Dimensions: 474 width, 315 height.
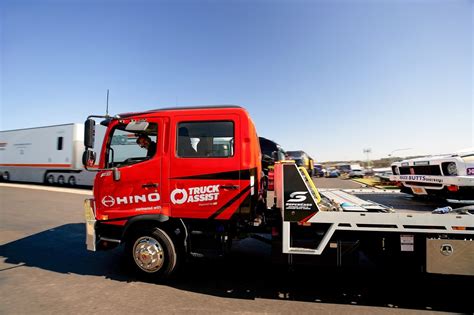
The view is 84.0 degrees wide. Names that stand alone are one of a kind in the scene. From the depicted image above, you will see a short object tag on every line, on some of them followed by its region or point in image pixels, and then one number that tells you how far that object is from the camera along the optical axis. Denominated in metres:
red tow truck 3.32
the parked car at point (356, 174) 30.80
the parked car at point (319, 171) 34.01
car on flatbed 3.60
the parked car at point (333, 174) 34.91
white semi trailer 16.80
